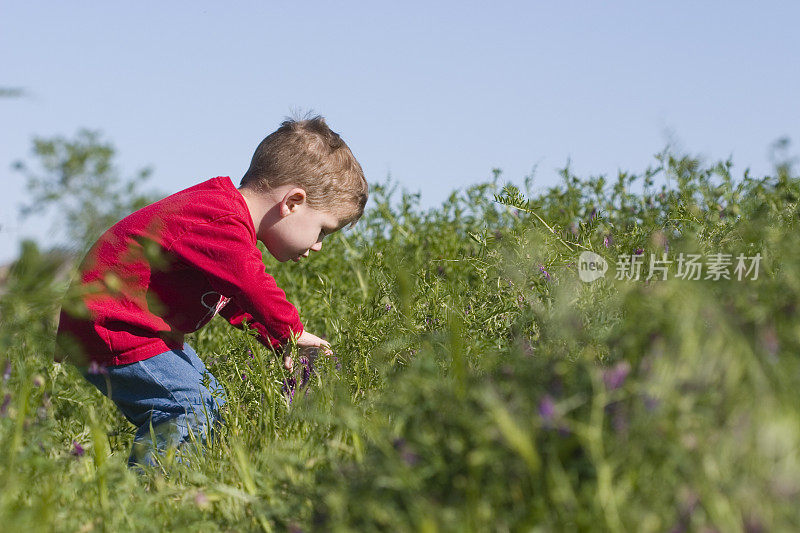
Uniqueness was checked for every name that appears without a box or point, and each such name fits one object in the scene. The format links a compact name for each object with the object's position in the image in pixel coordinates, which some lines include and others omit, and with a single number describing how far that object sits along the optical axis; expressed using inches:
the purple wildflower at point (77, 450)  229.0
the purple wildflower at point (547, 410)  117.0
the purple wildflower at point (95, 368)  241.8
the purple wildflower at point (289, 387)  254.6
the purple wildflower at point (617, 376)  122.7
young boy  285.6
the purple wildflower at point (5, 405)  182.2
